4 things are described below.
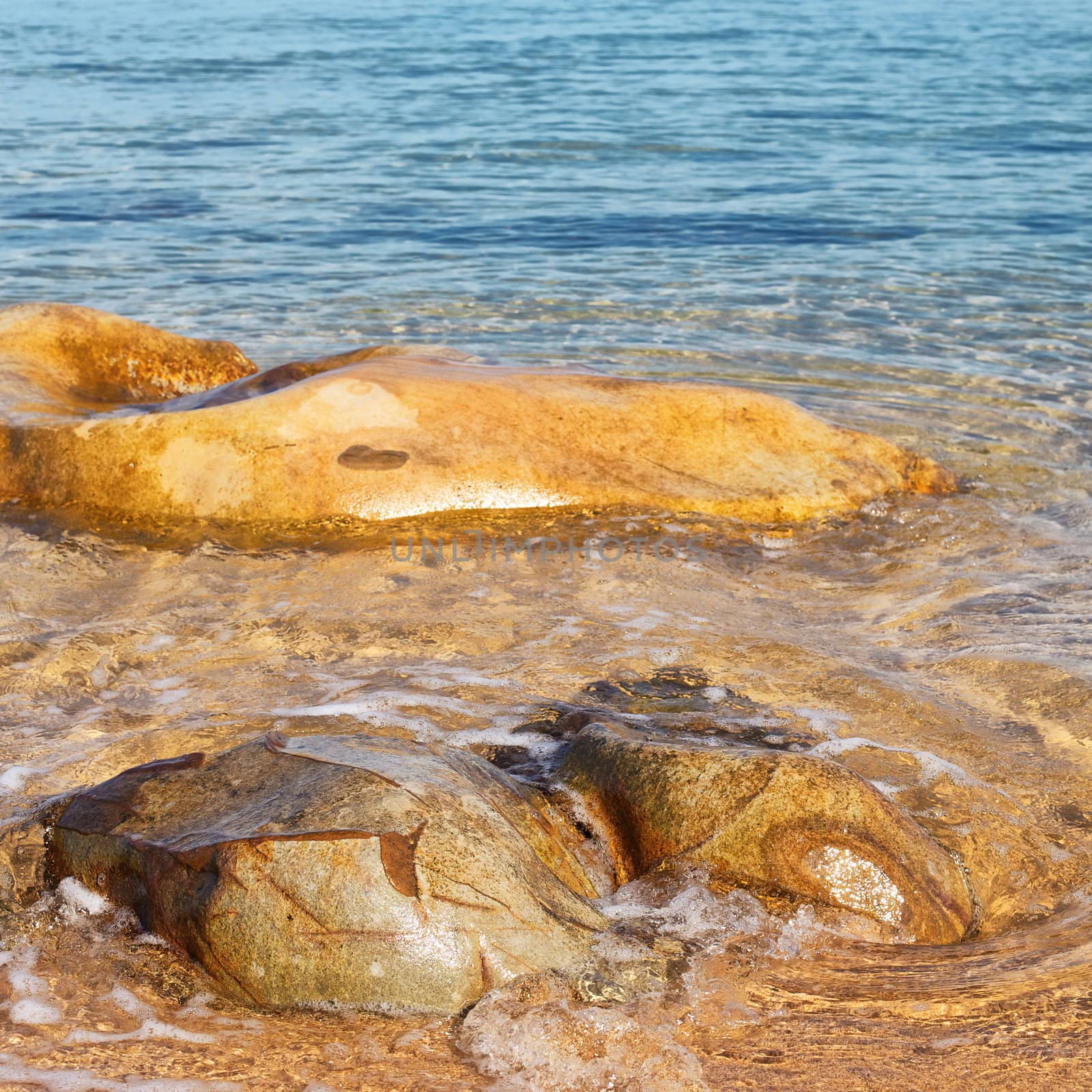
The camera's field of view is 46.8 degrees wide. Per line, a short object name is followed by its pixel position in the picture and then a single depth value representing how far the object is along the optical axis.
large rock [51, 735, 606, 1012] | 2.56
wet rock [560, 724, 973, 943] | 2.97
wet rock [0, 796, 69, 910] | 2.95
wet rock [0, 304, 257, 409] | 6.75
